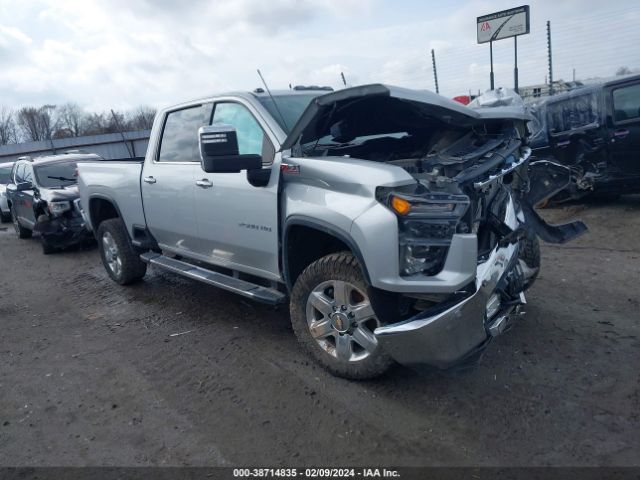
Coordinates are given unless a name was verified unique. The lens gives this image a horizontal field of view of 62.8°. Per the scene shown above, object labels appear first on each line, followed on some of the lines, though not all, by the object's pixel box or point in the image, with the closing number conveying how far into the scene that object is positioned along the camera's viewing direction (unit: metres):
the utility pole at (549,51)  11.48
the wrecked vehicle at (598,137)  7.85
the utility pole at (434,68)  12.23
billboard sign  12.52
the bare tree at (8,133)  59.34
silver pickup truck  3.02
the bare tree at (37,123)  58.88
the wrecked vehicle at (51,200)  8.95
